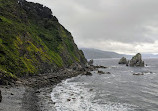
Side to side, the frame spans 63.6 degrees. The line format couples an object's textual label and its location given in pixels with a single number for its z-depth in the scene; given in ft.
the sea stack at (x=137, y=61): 580.30
